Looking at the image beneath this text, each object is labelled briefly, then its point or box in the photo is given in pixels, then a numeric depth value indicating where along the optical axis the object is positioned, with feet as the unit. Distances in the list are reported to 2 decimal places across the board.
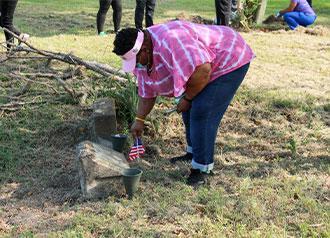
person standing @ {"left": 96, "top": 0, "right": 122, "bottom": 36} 23.61
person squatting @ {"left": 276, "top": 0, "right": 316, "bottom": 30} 30.53
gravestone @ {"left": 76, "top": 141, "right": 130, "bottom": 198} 9.07
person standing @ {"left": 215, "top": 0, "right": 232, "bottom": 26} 22.66
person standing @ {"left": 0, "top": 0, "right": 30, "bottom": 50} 19.39
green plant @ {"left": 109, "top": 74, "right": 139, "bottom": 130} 12.89
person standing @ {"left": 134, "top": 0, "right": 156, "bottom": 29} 24.70
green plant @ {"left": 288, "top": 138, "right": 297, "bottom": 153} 11.28
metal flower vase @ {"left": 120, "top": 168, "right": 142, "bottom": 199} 8.72
